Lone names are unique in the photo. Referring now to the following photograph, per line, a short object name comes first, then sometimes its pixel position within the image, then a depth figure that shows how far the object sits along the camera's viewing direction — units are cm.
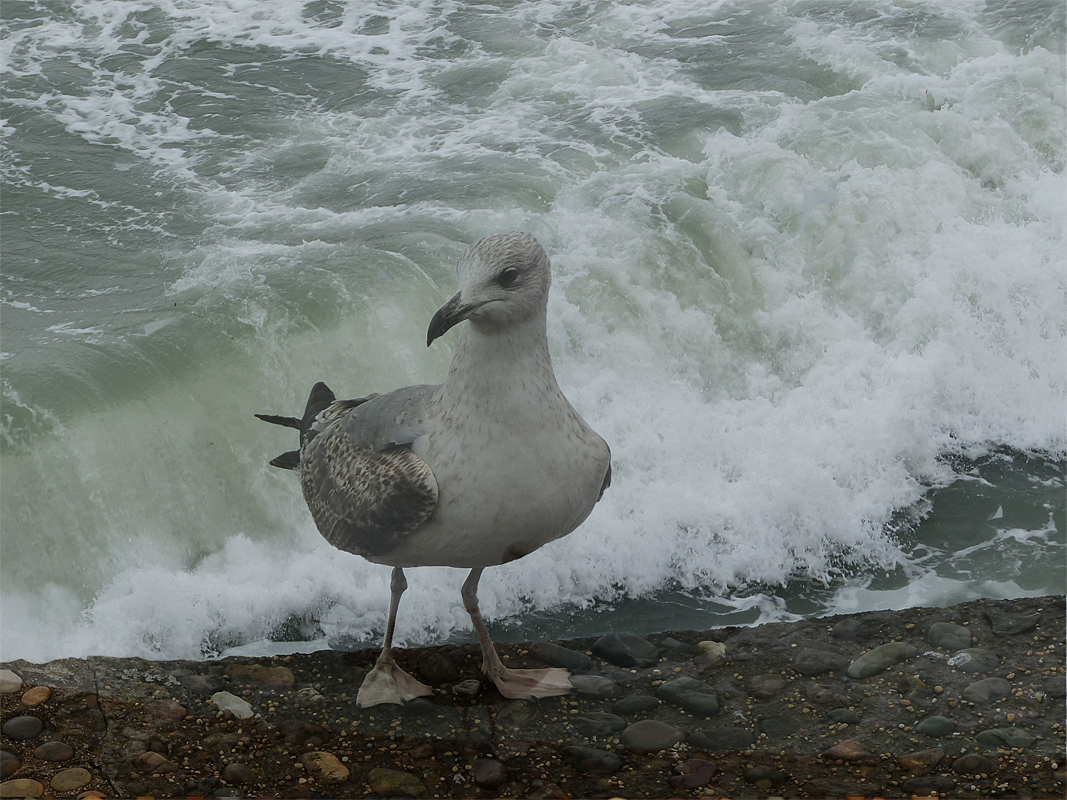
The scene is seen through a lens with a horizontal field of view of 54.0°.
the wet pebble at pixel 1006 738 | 404
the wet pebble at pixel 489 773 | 388
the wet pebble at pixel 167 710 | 417
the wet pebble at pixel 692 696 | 439
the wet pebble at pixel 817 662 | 469
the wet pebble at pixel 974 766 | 388
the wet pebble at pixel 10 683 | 420
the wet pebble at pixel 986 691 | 438
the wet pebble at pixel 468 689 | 450
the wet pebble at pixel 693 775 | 387
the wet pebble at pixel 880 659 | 466
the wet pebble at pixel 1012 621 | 496
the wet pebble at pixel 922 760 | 393
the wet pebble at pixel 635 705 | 440
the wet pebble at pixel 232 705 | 423
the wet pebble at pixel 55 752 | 380
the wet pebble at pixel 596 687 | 455
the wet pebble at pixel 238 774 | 375
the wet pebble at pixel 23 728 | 391
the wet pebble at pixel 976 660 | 462
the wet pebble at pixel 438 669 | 463
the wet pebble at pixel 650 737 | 413
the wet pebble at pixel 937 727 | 415
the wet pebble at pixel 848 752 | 403
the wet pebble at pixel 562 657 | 478
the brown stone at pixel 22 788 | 359
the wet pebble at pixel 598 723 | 426
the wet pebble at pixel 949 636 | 482
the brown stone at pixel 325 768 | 383
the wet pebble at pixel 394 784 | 380
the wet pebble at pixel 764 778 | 387
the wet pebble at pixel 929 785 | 378
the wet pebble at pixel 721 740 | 414
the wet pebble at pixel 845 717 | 428
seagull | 342
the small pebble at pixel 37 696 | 413
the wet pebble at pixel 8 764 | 368
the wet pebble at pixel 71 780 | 364
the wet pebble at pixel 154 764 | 378
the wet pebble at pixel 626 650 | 479
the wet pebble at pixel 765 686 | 453
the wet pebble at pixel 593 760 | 398
